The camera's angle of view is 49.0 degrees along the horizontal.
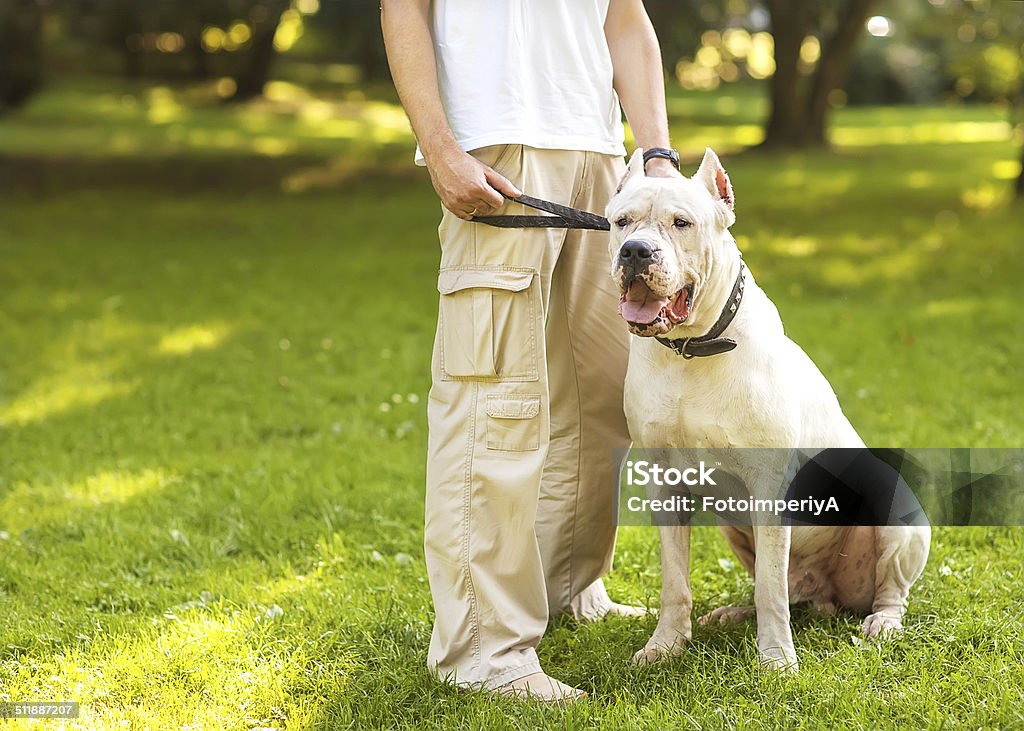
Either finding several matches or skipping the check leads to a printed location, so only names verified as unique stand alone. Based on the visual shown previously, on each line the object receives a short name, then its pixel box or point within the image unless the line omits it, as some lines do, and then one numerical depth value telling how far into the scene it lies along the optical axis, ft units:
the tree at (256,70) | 85.10
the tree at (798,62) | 61.36
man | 10.54
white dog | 10.16
